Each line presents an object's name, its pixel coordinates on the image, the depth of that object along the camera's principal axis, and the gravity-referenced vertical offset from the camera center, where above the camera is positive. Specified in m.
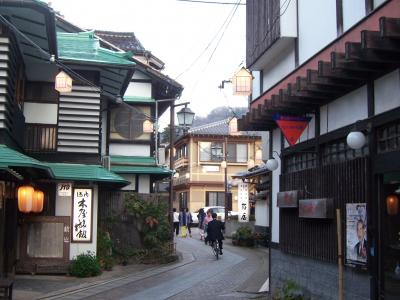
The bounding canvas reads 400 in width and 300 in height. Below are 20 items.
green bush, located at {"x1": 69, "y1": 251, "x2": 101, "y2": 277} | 18.41 -1.95
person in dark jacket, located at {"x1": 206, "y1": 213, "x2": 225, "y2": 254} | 24.16 -1.06
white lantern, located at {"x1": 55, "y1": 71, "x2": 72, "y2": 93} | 16.75 +3.54
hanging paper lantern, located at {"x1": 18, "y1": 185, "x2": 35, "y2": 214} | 16.25 +0.19
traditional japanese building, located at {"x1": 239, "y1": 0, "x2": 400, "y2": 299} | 9.13 +1.32
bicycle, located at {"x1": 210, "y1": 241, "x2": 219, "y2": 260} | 24.03 -1.71
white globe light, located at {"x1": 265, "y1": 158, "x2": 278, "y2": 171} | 13.98 +1.03
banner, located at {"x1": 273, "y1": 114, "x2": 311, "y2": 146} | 12.36 +1.74
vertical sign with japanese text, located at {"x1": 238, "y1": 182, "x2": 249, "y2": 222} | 34.25 +0.34
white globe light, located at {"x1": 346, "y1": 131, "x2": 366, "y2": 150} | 9.27 +1.09
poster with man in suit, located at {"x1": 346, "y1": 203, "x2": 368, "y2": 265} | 9.72 -0.44
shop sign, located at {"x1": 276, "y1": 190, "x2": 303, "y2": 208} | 12.58 +0.20
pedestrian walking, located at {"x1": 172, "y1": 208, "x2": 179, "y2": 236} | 34.57 -1.00
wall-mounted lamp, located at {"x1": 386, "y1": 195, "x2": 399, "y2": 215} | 9.48 +0.05
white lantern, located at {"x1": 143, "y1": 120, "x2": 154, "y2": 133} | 24.88 +3.41
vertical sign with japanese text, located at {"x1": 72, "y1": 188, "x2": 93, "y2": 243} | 19.16 -0.35
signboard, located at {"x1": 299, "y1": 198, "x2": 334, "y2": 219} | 10.90 -0.01
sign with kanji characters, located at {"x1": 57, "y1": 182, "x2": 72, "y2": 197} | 19.00 +0.53
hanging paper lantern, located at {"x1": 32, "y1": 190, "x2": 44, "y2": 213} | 16.91 +0.12
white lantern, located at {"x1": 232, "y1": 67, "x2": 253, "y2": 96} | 15.00 +3.20
